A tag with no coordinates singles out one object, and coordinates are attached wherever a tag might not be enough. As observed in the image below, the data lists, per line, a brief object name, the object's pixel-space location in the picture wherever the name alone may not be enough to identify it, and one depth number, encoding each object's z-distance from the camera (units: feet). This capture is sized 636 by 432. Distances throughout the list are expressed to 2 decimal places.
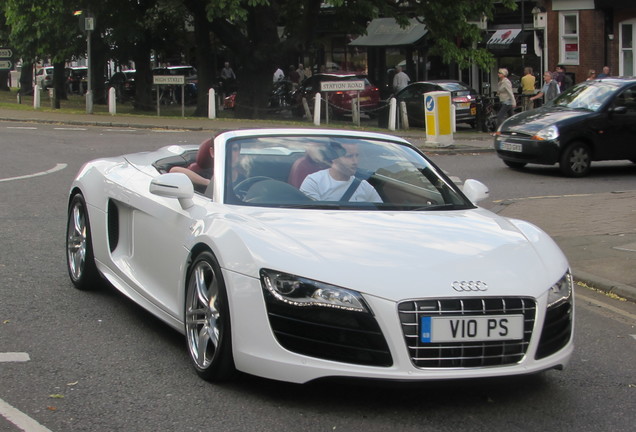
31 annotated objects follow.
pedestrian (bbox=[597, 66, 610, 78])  98.46
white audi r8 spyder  14.82
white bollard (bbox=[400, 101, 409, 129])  92.63
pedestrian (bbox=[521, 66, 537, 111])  92.99
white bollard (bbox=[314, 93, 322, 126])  91.20
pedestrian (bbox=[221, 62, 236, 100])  133.81
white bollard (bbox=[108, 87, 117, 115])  107.76
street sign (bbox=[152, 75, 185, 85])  104.83
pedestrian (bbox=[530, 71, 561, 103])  92.07
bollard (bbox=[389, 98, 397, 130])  89.61
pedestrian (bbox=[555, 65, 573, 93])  102.53
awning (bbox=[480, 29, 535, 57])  127.13
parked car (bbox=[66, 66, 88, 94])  187.83
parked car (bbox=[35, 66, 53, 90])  194.40
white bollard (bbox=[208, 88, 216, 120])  100.53
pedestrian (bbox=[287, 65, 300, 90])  129.80
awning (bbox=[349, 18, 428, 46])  136.25
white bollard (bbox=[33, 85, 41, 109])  117.00
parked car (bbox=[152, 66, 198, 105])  147.40
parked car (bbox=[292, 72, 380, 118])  102.78
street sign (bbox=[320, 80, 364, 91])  92.99
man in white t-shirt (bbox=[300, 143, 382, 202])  19.15
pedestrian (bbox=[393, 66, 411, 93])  113.29
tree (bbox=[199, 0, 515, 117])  96.43
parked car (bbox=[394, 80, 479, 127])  95.30
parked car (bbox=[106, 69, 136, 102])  157.89
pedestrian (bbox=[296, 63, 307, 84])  130.89
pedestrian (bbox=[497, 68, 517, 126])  84.43
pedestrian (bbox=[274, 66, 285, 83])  128.61
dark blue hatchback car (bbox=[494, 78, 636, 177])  55.98
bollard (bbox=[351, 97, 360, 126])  94.89
